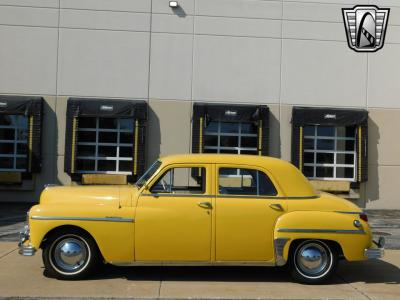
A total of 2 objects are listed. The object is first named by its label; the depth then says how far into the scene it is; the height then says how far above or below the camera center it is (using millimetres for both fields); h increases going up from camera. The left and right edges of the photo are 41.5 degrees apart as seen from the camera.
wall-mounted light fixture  15242 +4571
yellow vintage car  6539 -783
